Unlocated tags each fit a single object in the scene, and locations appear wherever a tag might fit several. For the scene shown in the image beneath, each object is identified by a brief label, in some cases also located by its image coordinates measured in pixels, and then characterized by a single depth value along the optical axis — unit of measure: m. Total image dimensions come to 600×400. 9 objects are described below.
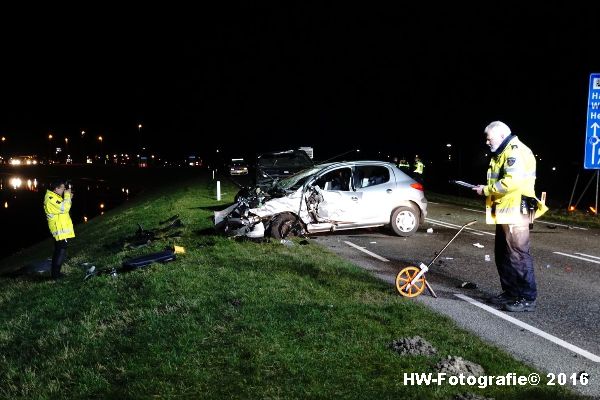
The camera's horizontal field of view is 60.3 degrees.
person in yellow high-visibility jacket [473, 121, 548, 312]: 5.75
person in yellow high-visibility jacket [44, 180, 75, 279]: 9.35
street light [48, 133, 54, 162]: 146.43
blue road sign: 14.71
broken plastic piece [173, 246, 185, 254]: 9.42
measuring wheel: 6.62
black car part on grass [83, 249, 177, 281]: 8.69
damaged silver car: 10.54
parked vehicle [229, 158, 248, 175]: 47.97
